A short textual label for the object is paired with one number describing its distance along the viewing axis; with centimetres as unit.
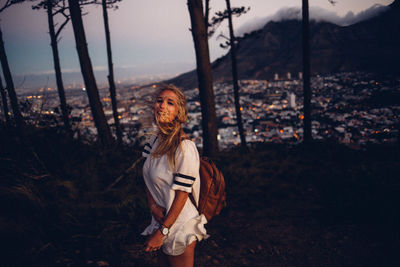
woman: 142
